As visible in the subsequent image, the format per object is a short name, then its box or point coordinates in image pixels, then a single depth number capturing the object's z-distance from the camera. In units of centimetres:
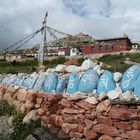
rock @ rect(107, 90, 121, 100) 296
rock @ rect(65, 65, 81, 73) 405
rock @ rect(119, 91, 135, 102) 280
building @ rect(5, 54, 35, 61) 2044
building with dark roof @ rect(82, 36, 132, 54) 2263
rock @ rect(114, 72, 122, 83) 321
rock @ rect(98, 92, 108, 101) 307
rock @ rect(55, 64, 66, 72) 443
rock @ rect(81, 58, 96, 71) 390
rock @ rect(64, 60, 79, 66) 483
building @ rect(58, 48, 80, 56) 2088
